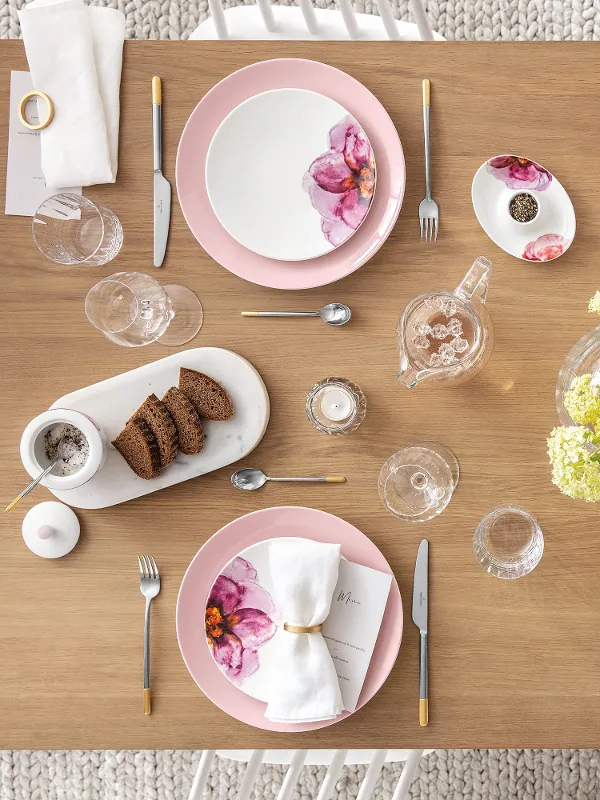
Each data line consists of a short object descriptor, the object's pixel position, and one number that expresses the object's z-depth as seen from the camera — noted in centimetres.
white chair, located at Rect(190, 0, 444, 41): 132
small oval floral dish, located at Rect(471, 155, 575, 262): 110
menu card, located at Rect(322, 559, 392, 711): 106
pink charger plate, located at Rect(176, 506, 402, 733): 107
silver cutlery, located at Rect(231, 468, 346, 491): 110
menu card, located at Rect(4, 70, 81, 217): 114
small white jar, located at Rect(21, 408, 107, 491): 103
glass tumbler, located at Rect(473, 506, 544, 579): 108
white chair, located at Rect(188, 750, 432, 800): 122
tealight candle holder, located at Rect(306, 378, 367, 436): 109
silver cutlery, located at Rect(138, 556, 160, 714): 110
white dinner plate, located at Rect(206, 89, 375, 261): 111
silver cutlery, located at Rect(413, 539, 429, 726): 107
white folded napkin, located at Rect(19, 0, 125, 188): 113
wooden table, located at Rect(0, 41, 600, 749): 108
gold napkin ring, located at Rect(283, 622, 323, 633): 105
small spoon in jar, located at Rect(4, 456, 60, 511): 102
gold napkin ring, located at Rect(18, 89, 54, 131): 113
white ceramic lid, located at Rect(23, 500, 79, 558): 110
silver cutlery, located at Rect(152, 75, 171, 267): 113
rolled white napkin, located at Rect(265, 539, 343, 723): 103
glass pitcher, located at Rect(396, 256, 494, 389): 106
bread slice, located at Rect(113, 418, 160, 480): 108
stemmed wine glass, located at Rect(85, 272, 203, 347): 112
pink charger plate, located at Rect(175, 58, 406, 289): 111
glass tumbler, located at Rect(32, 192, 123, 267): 112
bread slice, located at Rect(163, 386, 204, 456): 108
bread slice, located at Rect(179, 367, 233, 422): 109
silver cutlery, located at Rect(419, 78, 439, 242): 111
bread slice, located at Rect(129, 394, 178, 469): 108
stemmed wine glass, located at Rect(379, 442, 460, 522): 109
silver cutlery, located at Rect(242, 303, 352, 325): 111
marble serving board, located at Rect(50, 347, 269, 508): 110
